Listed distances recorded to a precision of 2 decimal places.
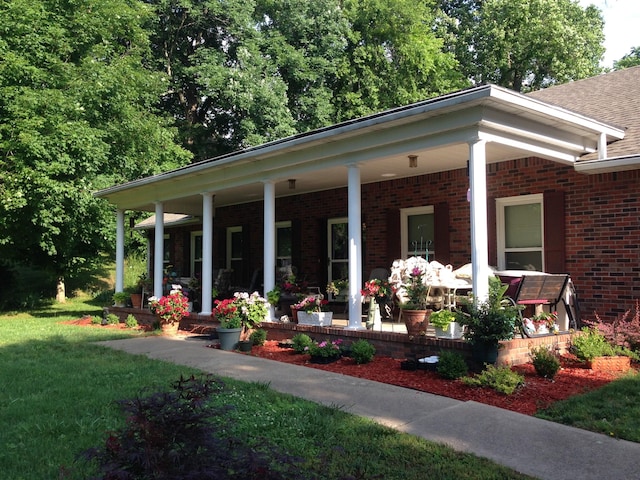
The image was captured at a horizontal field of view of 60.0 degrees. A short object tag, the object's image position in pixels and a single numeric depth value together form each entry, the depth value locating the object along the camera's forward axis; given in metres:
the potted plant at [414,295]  6.96
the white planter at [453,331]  6.93
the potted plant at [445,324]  6.72
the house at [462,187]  6.83
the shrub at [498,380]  5.51
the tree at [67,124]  12.60
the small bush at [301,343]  8.09
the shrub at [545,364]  5.98
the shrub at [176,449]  2.13
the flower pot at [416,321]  6.91
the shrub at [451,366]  6.08
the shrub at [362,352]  7.15
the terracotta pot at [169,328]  11.10
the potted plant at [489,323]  5.93
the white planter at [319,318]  8.69
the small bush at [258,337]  8.88
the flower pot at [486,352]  6.07
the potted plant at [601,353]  6.41
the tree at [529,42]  24.88
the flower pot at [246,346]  8.65
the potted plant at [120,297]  13.75
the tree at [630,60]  29.27
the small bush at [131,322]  12.46
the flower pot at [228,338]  8.82
